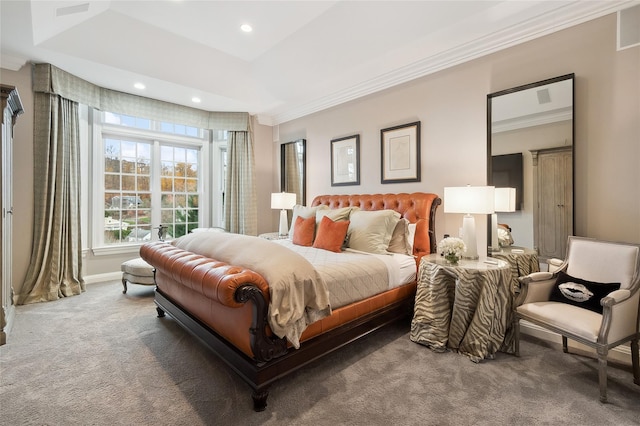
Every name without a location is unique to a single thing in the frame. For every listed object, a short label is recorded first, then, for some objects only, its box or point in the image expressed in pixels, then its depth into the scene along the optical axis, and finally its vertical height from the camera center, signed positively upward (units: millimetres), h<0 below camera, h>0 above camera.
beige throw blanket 1690 -463
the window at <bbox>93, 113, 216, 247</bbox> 4625 +529
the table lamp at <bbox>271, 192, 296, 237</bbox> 4758 +85
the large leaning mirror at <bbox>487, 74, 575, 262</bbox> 2473 +455
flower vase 2482 -431
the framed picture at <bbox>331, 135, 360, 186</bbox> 4156 +714
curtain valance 3619 +1640
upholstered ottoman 3777 -833
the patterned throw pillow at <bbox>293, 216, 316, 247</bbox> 3424 -273
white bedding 2213 -535
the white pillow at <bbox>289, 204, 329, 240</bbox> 3736 -39
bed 1688 -548
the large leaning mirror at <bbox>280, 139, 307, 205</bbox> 5016 +728
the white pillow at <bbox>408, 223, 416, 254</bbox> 3140 -275
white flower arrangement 2486 -333
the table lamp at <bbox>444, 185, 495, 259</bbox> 2490 +40
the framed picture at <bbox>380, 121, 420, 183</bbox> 3494 +699
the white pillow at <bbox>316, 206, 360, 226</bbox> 3443 -61
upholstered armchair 1812 -647
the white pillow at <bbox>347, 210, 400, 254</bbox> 2978 -233
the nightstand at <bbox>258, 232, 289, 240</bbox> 4321 -427
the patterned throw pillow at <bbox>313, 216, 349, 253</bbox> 3064 -278
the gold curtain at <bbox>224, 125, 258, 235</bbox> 5422 +508
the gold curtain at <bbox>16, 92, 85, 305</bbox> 3635 +48
